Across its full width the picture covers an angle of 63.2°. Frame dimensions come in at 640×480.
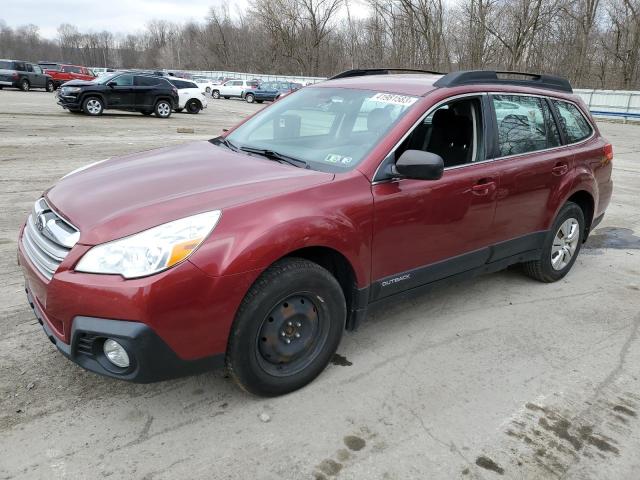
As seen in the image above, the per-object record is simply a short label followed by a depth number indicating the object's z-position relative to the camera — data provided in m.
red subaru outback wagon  2.43
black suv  18.58
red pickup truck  35.53
